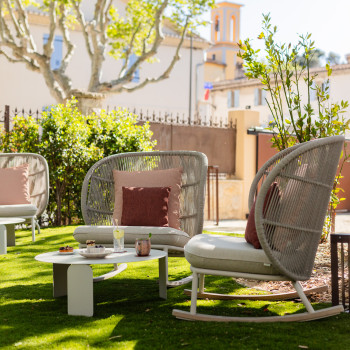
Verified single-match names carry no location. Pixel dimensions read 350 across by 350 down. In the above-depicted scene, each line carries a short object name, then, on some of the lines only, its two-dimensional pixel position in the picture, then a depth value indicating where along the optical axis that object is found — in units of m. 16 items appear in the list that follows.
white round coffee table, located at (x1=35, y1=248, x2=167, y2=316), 3.83
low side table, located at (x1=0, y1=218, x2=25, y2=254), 6.21
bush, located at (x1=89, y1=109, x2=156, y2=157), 8.84
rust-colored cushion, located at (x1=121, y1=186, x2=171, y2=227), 5.08
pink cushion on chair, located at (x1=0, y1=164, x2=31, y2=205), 7.18
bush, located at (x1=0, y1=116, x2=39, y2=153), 8.53
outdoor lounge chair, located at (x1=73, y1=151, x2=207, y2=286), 4.60
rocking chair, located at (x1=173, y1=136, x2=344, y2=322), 3.63
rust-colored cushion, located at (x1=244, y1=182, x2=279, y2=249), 3.73
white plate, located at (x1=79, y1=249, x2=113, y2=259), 3.91
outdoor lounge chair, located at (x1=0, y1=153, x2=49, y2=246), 7.71
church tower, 49.88
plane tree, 13.77
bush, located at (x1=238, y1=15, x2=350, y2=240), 5.59
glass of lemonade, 4.26
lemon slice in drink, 4.27
